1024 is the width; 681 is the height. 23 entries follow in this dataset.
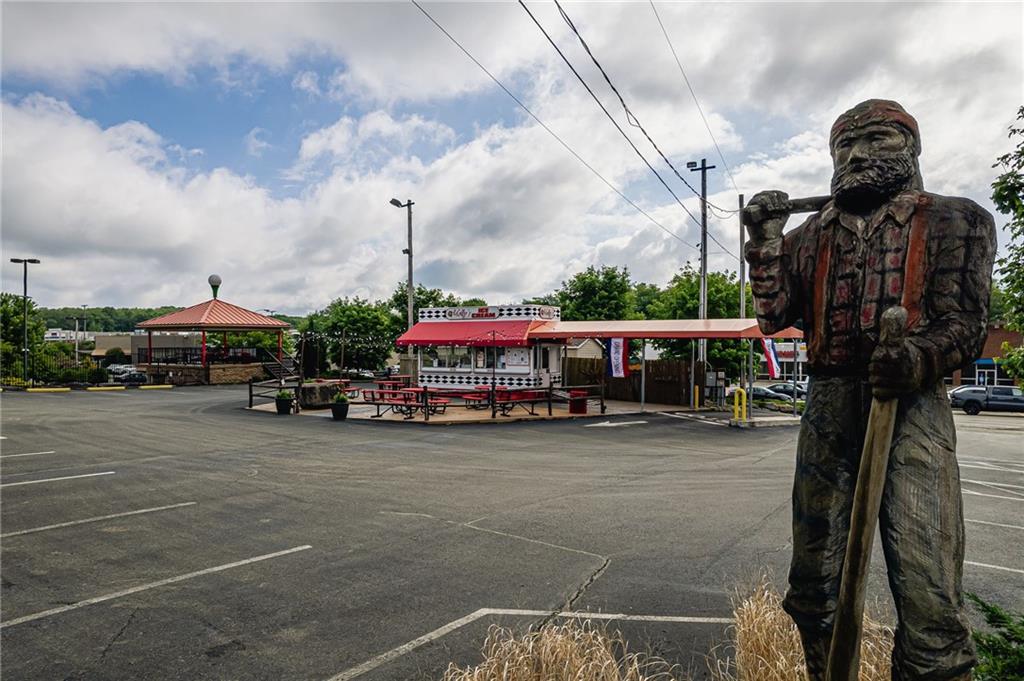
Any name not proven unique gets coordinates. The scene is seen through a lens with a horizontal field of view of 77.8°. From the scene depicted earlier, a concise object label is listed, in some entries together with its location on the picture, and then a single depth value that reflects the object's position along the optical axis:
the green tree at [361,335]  47.69
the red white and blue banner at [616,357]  21.97
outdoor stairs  36.45
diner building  26.23
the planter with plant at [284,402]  22.42
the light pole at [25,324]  33.88
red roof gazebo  37.78
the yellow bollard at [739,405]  20.28
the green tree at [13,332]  37.19
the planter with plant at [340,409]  20.27
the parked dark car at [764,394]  31.03
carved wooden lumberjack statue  2.75
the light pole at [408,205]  29.62
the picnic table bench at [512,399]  21.14
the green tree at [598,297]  42.16
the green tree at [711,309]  28.16
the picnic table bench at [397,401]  20.61
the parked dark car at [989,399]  28.55
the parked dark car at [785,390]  32.88
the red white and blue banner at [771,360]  19.42
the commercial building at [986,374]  39.10
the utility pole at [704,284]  25.39
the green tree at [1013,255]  6.43
